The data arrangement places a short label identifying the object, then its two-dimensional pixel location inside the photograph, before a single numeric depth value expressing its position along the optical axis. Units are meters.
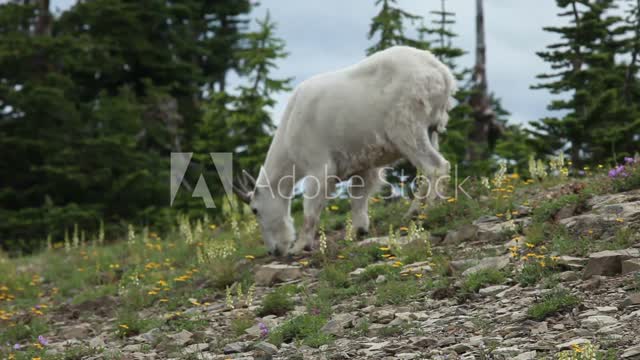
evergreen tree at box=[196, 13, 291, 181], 38.59
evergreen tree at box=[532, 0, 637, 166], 30.33
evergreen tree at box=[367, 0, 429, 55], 36.69
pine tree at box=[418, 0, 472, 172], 35.44
